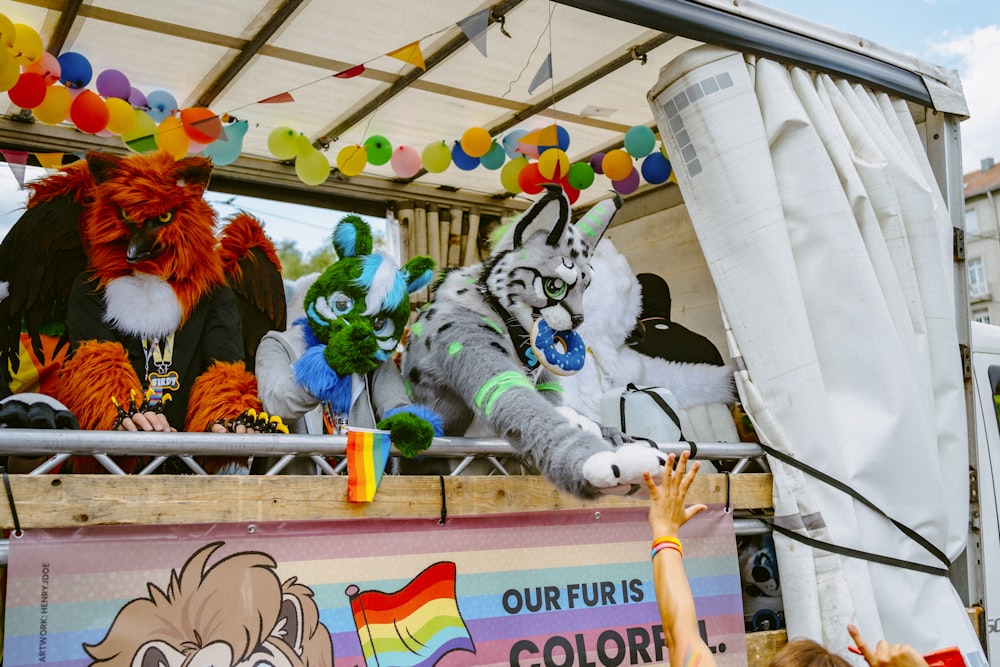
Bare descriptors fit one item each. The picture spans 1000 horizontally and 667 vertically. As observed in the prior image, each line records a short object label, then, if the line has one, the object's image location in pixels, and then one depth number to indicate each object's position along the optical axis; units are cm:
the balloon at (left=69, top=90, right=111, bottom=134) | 348
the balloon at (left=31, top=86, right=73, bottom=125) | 346
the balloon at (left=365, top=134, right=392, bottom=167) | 430
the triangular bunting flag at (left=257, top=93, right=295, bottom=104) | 358
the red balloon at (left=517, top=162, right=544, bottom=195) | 428
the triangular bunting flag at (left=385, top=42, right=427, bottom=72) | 334
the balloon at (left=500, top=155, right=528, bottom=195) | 433
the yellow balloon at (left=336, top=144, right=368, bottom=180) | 432
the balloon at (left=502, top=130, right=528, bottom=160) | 428
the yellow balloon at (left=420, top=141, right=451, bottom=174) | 433
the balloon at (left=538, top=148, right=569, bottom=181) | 415
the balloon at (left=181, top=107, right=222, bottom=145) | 366
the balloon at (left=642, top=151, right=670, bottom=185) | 380
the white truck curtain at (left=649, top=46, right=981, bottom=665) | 257
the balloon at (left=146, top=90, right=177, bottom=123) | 376
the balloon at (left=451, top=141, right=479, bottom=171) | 439
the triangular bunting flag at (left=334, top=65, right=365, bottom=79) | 338
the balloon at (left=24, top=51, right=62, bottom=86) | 333
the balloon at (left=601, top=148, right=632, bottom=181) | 408
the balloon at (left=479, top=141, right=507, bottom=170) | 437
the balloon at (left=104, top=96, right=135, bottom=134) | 356
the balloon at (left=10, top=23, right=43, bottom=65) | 311
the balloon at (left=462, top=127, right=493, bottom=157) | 421
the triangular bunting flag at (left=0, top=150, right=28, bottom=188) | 321
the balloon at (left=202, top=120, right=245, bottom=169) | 386
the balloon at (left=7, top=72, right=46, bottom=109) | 324
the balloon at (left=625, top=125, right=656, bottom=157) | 391
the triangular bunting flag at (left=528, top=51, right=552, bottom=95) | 325
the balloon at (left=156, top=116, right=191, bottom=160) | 362
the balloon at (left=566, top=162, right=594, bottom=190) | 437
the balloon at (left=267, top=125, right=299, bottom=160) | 404
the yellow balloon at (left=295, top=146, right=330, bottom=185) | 418
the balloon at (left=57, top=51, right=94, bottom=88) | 346
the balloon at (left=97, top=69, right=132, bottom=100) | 361
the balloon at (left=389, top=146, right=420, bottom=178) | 448
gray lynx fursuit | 212
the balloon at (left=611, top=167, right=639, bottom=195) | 410
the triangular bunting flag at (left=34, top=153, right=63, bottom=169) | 346
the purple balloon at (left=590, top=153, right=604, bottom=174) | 435
